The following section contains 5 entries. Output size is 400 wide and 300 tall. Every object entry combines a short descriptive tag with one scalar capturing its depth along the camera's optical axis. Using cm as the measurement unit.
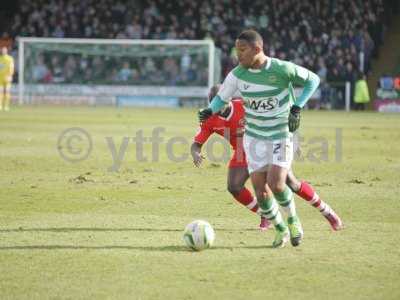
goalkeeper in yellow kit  6006
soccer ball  1543
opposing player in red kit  1742
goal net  7037
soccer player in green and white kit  1559
